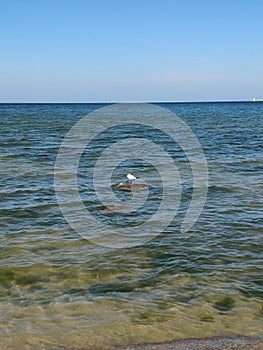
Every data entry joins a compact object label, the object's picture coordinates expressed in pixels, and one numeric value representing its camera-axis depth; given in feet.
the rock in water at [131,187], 52.71
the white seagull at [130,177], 57.71
